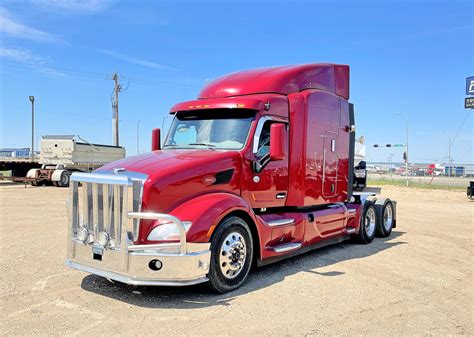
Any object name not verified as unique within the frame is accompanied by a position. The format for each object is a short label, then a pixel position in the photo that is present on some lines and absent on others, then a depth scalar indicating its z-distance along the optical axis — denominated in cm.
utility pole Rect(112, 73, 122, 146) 3703
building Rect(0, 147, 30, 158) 8149
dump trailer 2523
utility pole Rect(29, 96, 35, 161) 4669
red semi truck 484
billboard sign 3000
